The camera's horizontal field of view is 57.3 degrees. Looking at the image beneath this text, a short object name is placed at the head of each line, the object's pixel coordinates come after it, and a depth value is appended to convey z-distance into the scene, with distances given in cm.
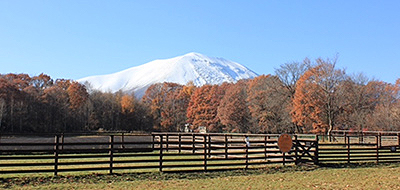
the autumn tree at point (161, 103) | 8350
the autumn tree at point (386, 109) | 4519
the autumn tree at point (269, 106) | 5491
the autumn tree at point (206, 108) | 7350
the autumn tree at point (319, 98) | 4575
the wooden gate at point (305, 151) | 1689
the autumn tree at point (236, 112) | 6525
